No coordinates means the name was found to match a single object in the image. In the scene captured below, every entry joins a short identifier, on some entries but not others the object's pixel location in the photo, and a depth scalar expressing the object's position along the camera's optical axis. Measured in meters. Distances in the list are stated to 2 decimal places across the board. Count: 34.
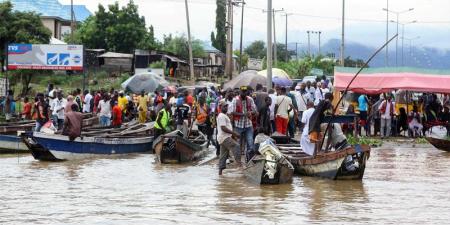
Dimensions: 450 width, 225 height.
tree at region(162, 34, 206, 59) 70.84
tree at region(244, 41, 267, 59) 116.53
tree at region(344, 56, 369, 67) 103.62
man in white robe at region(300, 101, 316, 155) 15.70
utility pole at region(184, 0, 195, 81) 41.38
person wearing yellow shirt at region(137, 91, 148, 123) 27.39
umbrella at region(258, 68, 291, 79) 32.45
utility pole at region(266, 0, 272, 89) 25.27
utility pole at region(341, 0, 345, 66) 48.36
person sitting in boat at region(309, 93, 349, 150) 15.05
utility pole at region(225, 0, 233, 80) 42.17
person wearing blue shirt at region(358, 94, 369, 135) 26.19
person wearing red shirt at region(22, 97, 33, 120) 28.50
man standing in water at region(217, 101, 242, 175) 15.94
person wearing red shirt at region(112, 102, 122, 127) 24.77
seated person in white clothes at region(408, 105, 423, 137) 26.14
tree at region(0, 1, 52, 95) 45.47
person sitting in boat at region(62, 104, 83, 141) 19.61
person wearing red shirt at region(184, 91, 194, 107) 24.89
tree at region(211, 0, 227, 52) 77.25
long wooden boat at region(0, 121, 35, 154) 23.00
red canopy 25.53
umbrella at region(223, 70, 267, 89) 29.12
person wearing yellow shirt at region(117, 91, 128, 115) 27.53
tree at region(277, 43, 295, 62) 111.54
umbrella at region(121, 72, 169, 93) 38.34
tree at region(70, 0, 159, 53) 58.12
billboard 34.00
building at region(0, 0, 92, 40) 68.06
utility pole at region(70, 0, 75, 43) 49.41
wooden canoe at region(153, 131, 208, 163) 18.73
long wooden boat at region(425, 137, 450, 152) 21.60
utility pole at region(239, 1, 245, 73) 59.19
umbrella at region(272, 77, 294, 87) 31.12
